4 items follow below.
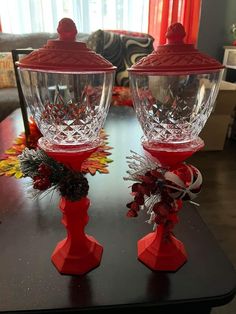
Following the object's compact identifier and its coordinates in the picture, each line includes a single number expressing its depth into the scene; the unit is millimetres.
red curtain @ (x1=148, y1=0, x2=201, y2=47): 2678
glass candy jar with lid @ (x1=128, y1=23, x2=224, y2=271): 368
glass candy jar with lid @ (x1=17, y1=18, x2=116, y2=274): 360
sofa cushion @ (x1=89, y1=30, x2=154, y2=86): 2316
